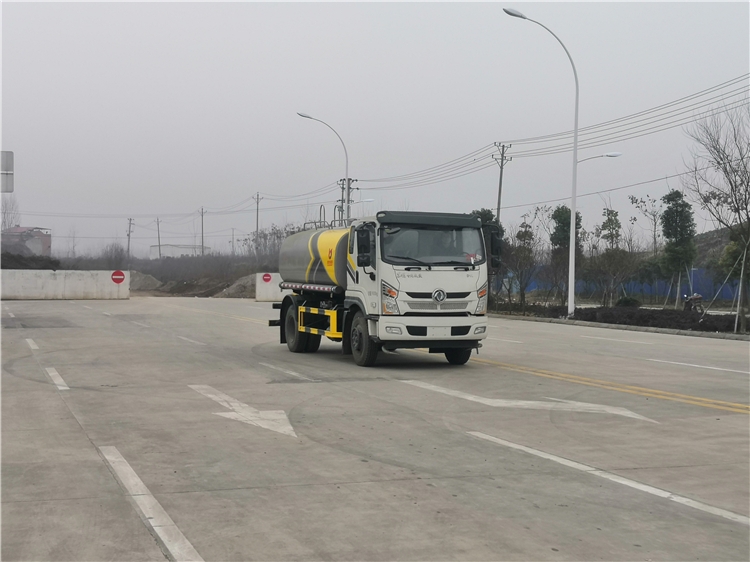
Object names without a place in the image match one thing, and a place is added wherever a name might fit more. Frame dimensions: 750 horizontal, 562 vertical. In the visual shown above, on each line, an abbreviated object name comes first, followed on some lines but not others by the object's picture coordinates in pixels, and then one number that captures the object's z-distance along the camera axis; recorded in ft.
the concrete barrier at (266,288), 177.88
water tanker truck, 49.44
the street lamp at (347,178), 134.82
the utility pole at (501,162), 153.69
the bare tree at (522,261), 132.87
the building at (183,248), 472.44
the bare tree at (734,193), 85.81
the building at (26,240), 324.60
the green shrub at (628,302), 130.93
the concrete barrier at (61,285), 162.61
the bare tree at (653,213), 168.35
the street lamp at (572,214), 108.99
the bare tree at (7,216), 279.69
